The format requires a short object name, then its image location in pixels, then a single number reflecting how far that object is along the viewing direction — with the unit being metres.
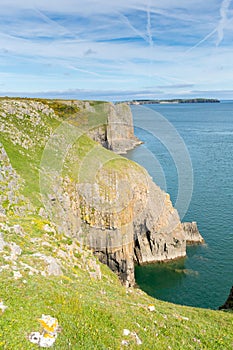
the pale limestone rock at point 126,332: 14.20
